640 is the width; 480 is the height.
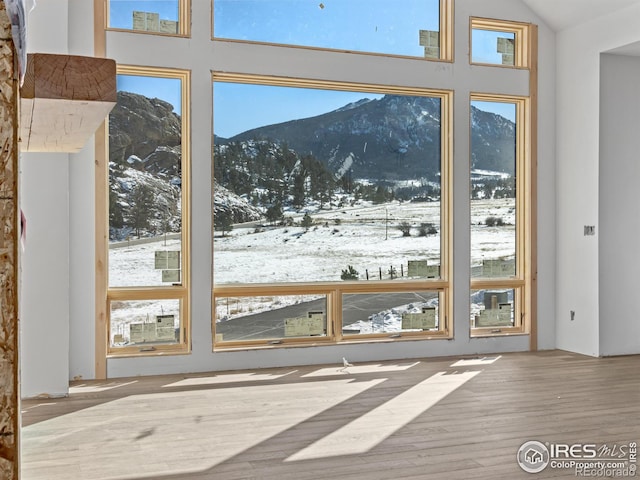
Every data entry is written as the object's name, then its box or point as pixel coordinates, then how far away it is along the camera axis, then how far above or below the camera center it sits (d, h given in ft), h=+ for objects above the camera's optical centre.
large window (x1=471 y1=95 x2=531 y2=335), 23.04 +0.76
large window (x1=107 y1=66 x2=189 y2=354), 19.25 +0.70
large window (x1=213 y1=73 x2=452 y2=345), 20.47 +0.81
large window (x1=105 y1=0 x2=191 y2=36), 19.17 +6.08
